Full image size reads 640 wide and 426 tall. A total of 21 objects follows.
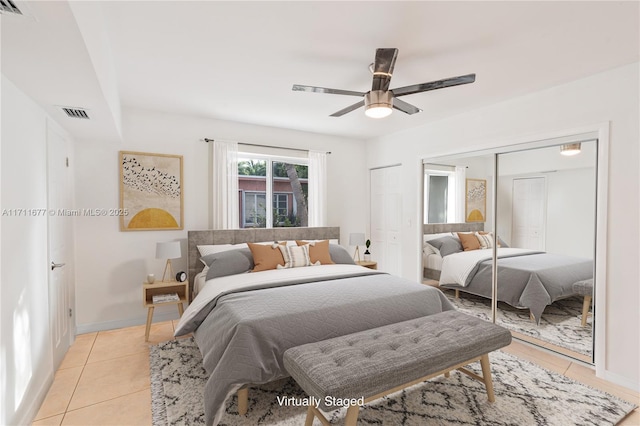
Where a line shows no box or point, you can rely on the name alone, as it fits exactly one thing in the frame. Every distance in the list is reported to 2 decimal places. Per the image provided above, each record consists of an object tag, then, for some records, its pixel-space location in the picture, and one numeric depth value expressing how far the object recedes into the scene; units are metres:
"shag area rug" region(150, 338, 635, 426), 2.05
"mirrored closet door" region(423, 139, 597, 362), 2.85
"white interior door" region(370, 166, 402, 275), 4.86
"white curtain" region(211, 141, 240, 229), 4.04
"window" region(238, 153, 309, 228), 4.40
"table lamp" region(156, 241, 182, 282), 3.37
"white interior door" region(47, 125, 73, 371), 2.59
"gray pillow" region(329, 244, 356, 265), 4.00
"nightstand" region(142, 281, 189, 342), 3.28
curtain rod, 4.04
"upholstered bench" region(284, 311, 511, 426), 1.62
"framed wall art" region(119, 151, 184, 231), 3.64
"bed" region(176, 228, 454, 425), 1.99
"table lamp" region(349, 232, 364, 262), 4.74
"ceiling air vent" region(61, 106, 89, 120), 2.43
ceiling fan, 2.12
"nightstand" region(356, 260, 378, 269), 4.64
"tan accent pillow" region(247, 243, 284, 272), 3.51
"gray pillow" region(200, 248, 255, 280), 3.38
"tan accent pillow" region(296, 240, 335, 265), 3.82
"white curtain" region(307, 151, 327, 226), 4.79
